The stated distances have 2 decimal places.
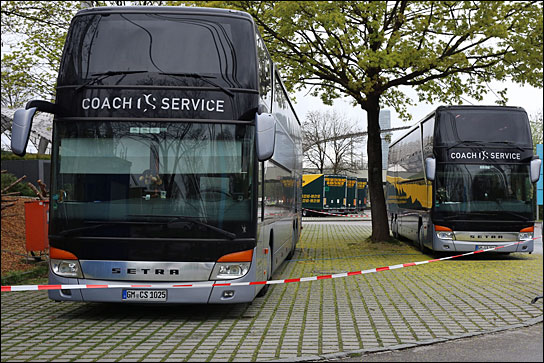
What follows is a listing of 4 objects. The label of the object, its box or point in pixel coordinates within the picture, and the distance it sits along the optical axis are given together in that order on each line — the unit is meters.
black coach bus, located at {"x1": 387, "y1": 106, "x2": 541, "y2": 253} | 17.83
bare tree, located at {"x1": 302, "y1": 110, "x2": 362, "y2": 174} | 63.66
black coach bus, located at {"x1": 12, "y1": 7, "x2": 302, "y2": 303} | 8.73
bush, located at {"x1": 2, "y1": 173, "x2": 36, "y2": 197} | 21.83
